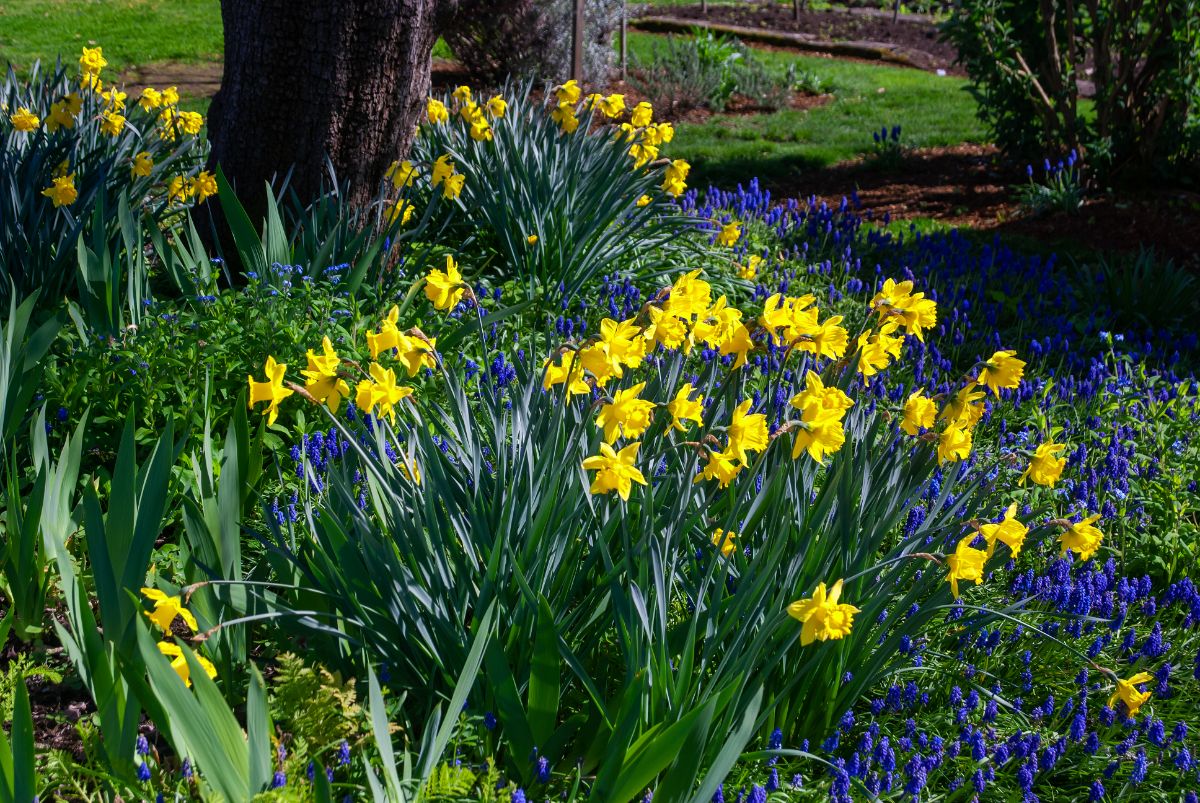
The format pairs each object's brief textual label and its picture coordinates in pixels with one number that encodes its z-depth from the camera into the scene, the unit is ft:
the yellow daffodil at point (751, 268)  13.34
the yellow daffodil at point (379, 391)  6.29
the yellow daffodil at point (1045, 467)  7.02
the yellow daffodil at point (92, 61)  14.78
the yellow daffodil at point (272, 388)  6.25
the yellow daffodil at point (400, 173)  13.10
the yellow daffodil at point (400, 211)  12.93
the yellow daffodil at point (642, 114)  15.19
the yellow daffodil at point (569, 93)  14.46
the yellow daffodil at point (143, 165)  12.18
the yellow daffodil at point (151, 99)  14.58
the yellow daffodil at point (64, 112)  12.86
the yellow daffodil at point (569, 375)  6.91
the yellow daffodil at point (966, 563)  6.32
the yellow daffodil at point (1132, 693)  6.77
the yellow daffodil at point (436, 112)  15.60
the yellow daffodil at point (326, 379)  6.40
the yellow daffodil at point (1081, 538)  6.71
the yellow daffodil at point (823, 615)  5.55
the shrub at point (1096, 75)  21.66
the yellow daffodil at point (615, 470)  5.86
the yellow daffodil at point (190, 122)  14.62
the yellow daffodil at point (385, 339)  6.54
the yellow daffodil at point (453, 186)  12.90
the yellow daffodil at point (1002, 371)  7.23
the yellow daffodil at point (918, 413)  7.07
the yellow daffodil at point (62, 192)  11.13
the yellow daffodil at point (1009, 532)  6.50
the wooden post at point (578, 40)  22.70
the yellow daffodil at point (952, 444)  7.05
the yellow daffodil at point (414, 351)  6.66
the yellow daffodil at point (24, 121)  12.30
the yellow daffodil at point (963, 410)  7.32
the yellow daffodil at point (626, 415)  6.16
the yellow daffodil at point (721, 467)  6.22
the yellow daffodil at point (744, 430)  6.23
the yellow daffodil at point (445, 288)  7.41
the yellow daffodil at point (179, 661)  5.51
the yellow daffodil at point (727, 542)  6.77
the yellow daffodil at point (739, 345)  7.12
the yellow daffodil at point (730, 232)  14.28
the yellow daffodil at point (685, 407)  6.36
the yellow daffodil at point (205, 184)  12.16
